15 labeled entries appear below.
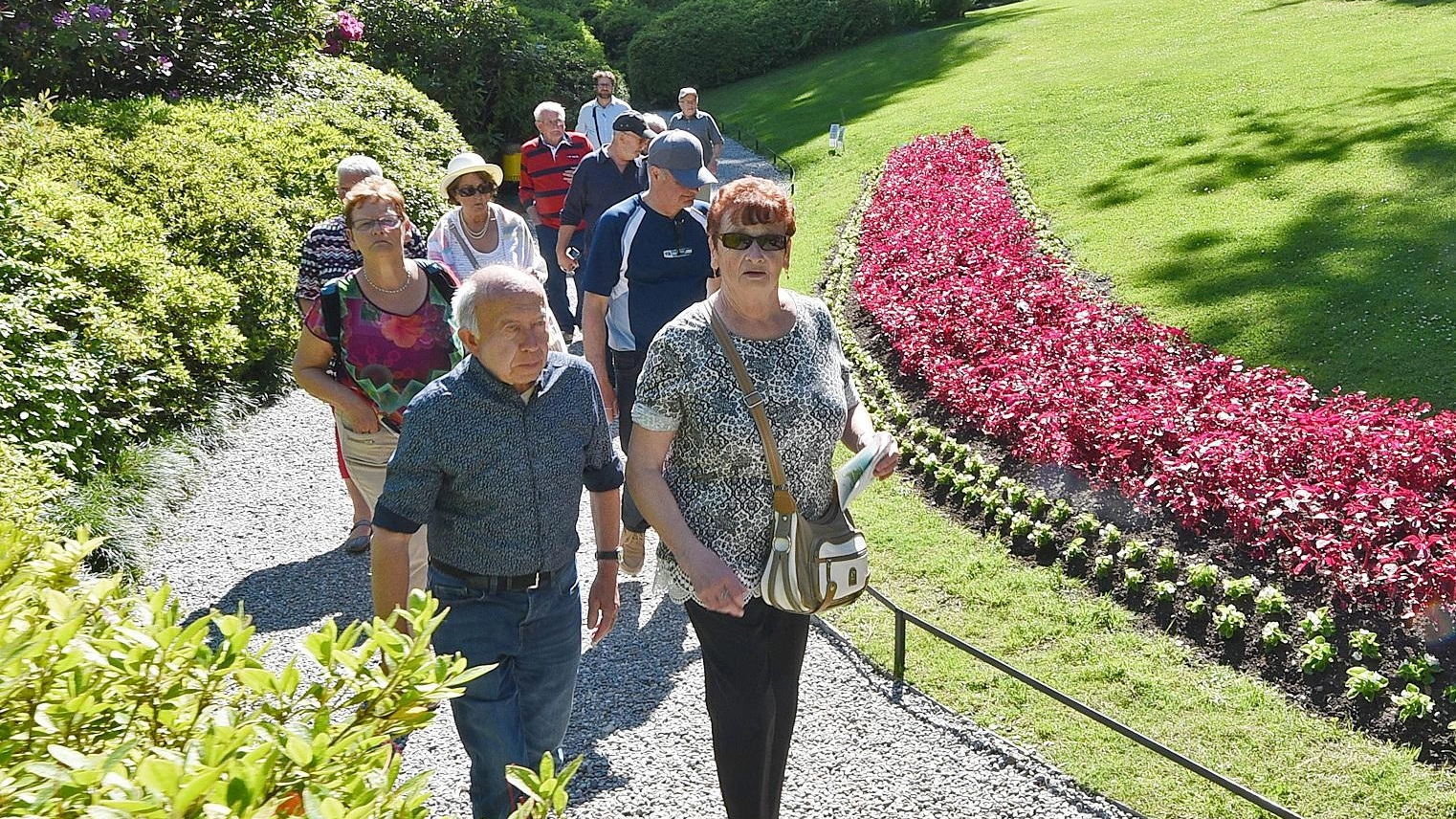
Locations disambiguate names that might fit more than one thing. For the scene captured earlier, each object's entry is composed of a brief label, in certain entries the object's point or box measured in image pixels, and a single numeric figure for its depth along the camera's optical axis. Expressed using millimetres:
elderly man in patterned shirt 3365
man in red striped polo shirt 10109
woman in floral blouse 4512
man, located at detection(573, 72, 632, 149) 13023
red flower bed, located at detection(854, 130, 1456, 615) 5461
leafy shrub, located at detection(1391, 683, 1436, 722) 4457
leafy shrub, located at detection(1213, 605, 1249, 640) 5184
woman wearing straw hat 6059
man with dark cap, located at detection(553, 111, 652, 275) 8188
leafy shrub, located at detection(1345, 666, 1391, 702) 4621
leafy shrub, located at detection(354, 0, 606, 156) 18250
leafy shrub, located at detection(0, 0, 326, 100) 11484
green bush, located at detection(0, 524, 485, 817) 1528
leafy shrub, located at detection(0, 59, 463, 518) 6922
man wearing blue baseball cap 5259
